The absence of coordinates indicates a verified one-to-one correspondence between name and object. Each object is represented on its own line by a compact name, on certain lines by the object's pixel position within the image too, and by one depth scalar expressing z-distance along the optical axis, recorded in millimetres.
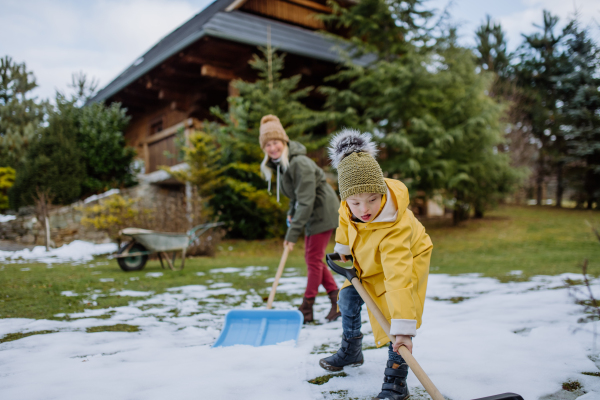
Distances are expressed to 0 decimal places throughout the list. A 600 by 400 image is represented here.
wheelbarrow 5094
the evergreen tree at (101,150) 9438
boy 1504
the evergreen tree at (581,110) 10852
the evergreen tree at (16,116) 10430
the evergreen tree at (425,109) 8688
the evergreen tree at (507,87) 15609
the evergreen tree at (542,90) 15352
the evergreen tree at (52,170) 8398
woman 2875
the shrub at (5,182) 9875
